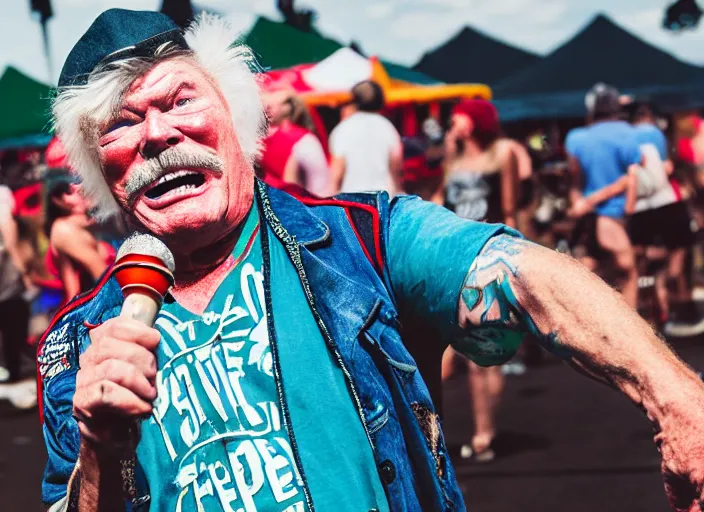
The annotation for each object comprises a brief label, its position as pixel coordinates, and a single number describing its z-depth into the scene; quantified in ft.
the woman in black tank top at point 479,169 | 19.88
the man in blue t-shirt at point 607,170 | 23.80
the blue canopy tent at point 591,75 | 51.11
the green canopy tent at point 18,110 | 60.85
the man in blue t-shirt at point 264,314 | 5.37
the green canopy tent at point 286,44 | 43.52
